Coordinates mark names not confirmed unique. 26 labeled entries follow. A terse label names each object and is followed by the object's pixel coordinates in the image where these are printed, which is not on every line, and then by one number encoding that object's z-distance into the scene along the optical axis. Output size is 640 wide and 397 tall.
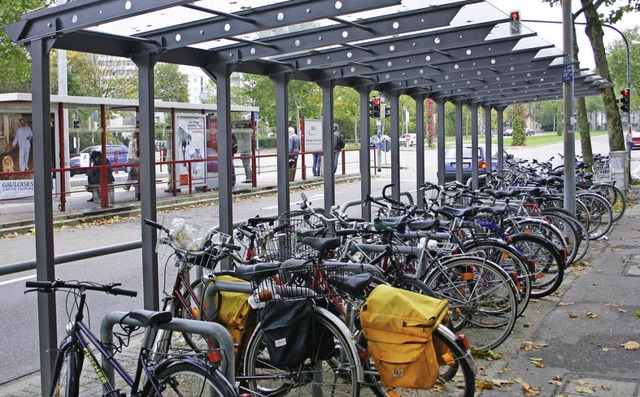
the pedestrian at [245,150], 23.69
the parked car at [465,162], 19.08
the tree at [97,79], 45.81
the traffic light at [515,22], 7.40
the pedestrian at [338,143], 24.20
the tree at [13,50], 19.00
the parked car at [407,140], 57.66
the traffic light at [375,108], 25.35
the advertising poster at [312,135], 23.83
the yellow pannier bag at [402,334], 3.71
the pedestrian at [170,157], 20.88
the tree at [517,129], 61.68
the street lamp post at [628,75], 19.42
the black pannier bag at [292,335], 3.84
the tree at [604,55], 19.23
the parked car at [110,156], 24.82
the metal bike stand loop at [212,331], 3.31
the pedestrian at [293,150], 24.14
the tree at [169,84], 63.10
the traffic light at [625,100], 23.75
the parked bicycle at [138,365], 3.16
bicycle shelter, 4.76
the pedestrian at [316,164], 27.14
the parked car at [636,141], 52.81
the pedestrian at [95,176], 18.38
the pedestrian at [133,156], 21.02
